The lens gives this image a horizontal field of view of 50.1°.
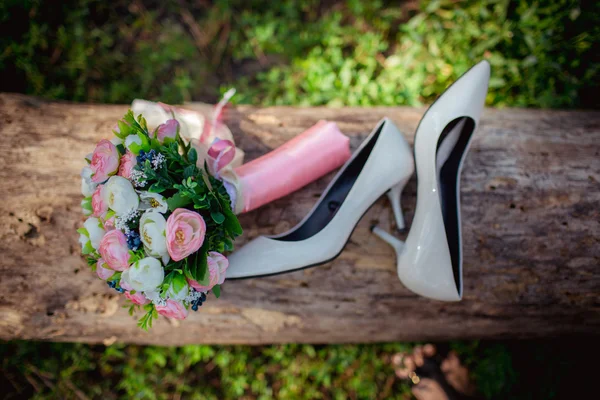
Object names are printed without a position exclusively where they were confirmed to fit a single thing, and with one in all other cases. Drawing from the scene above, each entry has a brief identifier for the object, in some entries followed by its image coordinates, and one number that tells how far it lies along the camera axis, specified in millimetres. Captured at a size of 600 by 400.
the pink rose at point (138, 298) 498
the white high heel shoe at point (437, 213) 581
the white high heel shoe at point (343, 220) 578
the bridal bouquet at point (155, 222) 478
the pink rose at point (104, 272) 503
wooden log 606
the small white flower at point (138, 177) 488
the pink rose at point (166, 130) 512
